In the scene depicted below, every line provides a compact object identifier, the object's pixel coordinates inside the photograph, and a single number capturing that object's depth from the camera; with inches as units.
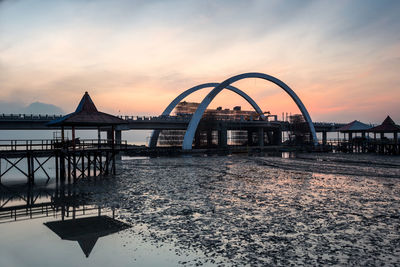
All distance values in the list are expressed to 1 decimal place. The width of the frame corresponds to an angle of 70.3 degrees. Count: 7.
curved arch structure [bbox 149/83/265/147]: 2970.0
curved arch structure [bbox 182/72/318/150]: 2134.5
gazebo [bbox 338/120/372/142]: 2379.7
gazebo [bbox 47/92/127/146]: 951.0
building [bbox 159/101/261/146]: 3056.1
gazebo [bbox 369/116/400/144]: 2124.3
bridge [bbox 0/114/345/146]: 1862.7
